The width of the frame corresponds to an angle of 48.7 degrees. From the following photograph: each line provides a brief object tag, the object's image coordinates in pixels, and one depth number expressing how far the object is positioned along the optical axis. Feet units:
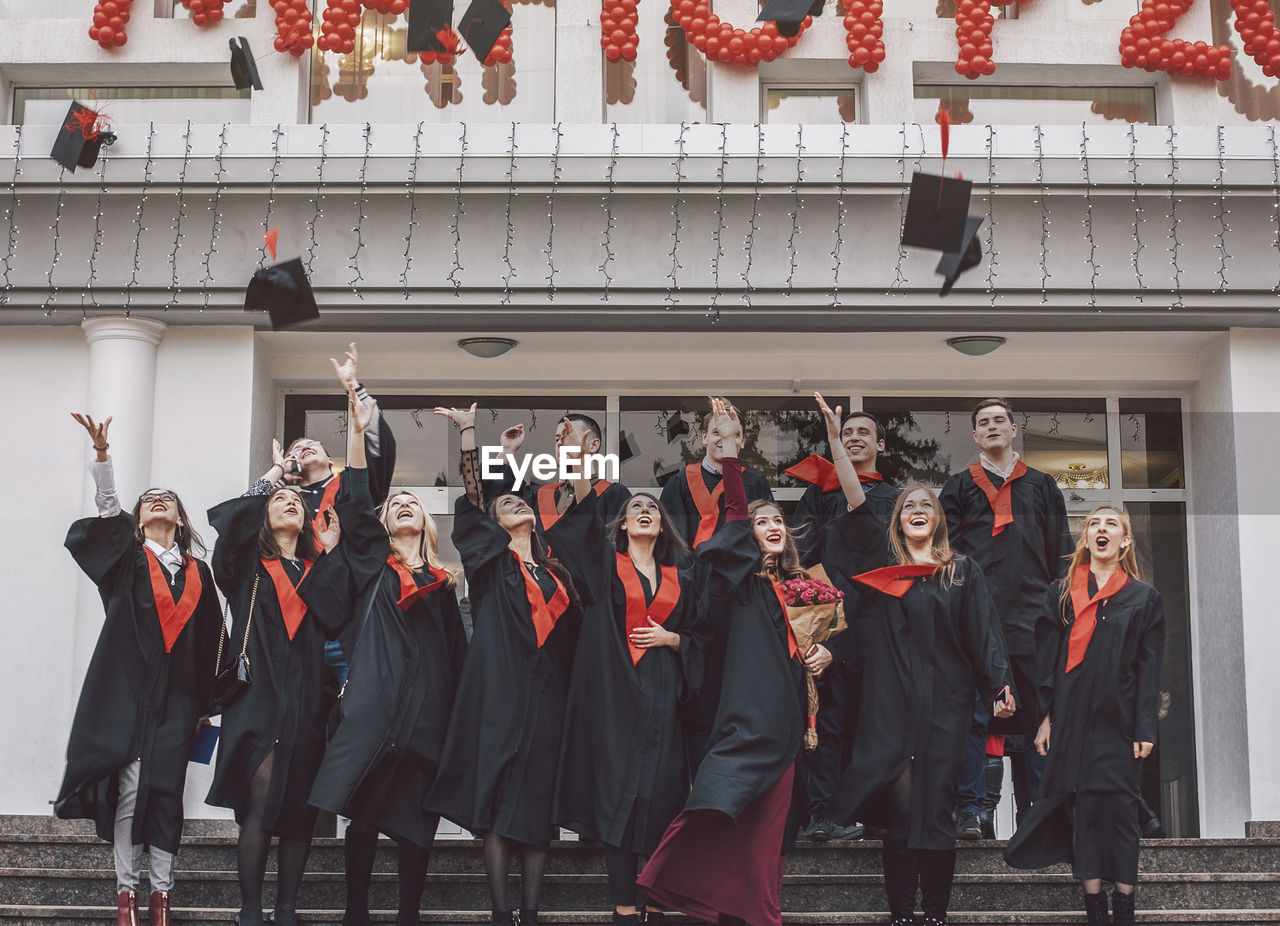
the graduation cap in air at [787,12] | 24.06
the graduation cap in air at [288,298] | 21.80
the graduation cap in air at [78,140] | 24.11
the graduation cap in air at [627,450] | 28.60
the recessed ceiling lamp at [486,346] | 26.61
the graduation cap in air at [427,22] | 24.91
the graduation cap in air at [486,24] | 24.99
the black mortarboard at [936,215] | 21.43
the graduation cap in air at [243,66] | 24.38
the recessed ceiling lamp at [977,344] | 26.50
